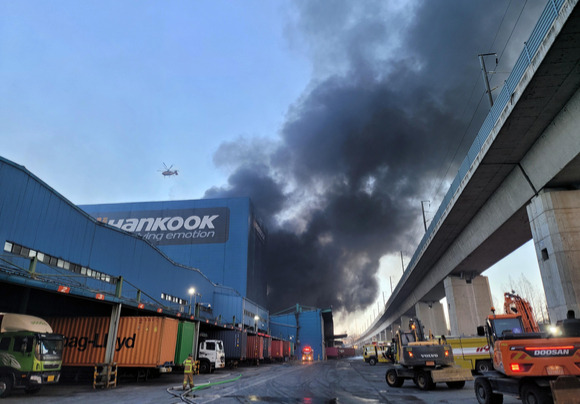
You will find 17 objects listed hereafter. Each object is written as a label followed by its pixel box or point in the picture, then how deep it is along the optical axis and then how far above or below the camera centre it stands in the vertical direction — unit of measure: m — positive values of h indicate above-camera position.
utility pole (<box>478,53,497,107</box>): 22.77 +15.77
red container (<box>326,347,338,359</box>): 81.62 -4.90
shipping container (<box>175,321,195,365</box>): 22.36 -0.70
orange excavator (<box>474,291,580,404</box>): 8.36 -0.90
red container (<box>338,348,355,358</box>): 83.38 -5.28
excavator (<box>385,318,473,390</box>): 15.44 -1.61
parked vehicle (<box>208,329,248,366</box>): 34.44 -1.13
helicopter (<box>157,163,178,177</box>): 145.25 +61.55
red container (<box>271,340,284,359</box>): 56.38 -3.04
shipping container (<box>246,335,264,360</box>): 41.03 -2.07
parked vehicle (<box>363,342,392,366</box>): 43.75 -2.92
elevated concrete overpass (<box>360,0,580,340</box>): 11.47 +7.87
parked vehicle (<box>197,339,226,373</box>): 27.50 -1.95
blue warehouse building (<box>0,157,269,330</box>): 21.45 +6.10
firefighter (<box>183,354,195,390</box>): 16.00 -1.72
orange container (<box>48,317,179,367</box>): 19.03 -0.57
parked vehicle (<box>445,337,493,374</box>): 24.00 -1.54
